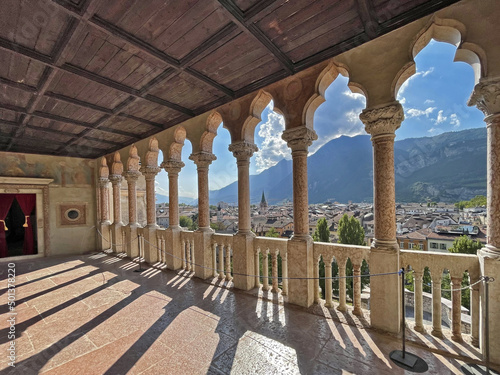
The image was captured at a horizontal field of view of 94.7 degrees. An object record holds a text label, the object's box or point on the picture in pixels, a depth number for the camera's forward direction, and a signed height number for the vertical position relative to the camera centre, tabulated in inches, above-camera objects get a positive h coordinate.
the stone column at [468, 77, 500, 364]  99.9 -11.0
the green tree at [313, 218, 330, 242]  948.2 -194.3
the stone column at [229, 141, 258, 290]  188.5 -34.3
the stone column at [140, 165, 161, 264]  280.1 -39.1
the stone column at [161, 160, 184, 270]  249.0 -33.3
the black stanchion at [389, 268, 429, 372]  97.1 -77.7
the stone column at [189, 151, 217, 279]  219.5 -36.1
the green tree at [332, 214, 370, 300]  918.4 -190.5
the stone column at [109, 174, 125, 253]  344.2 -45.2
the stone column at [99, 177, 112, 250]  370.9 -47.5
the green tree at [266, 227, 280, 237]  1105.7 -225.7
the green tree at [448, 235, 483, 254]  621.8 -171.9
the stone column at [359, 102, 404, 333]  124.7 -21.8
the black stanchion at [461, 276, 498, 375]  91.0 -72.7
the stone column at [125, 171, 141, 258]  311.2 -43.3
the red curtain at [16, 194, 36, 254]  346.1 -35.8
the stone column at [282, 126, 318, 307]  156.3 -31.8
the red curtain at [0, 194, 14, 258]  331.9 -32.7
